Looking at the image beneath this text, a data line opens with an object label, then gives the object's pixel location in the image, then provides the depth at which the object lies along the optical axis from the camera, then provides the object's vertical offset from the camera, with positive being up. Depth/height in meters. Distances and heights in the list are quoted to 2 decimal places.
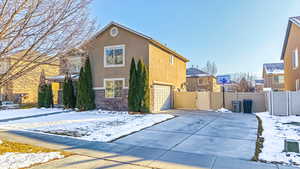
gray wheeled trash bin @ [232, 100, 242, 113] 15.42 -1.42
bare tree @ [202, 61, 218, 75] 46.72 +5.11
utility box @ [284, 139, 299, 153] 5.68 -1.81
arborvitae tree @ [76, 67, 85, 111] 15.16 -0.14
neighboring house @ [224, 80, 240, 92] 28.93 +0.21
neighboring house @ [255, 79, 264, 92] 37.83 +1.03
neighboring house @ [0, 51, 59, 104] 22.68 -0.52
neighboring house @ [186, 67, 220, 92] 33.09 +1.28
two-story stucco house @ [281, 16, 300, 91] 14.61 +2.93
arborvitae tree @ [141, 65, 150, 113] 13.71 -0.39
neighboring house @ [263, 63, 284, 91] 32.62 +2.07
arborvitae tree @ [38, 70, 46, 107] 17.98 -0.44
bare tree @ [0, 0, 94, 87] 4.54 +1.50
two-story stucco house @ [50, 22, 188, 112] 14.45 +2.06
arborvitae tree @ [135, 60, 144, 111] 13.67 +0.25
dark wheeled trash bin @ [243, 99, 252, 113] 14.88 -1.34
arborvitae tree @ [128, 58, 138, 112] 13.74 -0.17
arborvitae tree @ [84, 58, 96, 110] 15.17 -0.02
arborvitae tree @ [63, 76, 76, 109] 16.47 -0.45
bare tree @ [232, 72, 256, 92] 27.13 +0.18
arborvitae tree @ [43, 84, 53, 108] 17.75 -0.76
